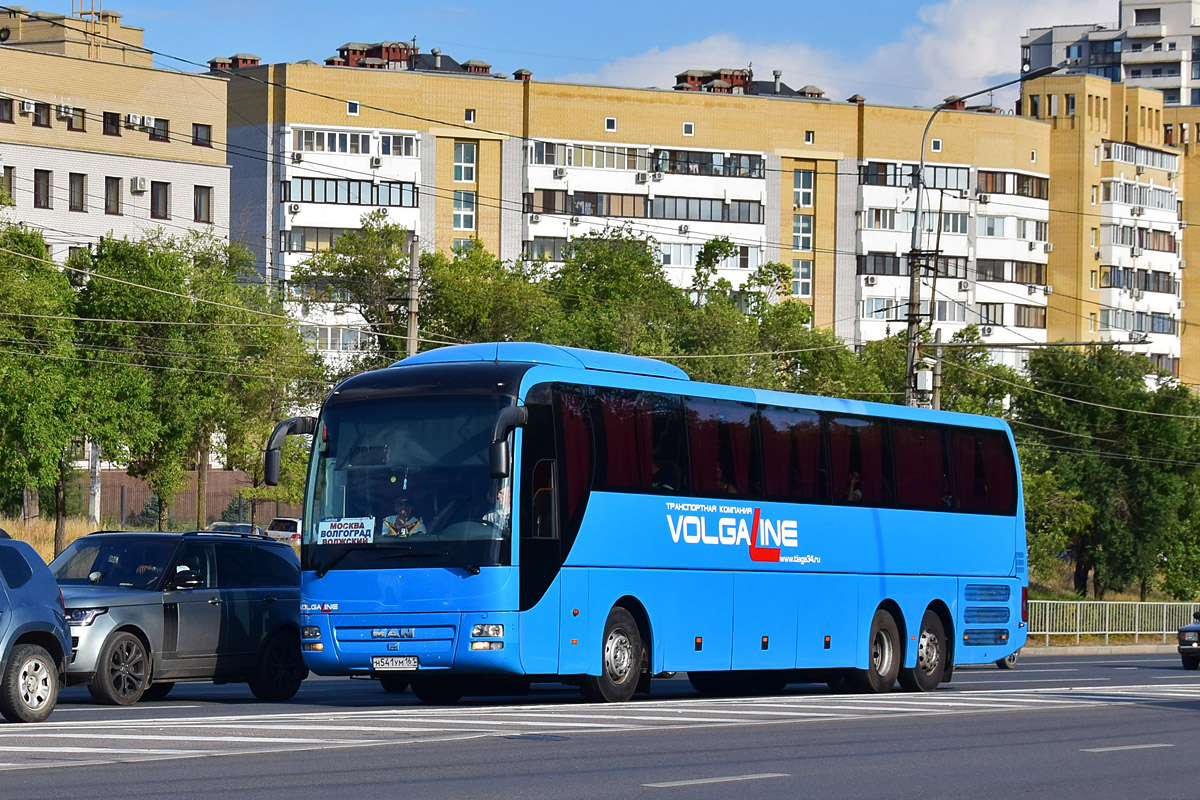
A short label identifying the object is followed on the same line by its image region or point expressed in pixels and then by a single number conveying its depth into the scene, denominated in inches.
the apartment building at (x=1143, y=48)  7293.3
